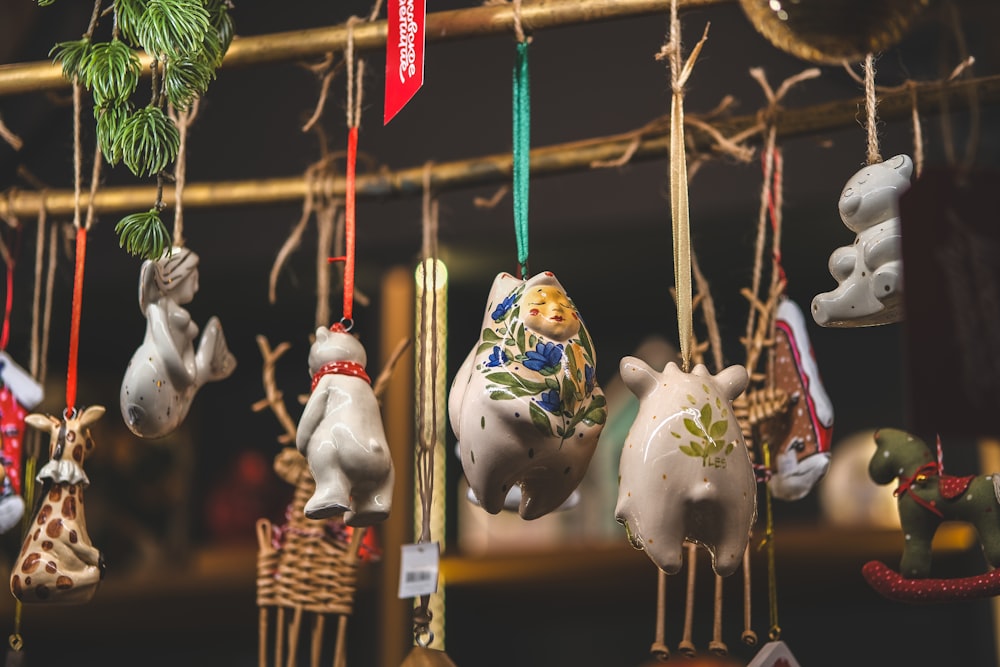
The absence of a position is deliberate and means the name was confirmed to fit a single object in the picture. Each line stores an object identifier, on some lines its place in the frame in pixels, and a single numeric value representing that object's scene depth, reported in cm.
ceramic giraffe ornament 105
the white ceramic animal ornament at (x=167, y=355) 106
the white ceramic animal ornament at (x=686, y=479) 95
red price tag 104
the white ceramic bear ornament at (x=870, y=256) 100
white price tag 105
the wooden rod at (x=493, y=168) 107
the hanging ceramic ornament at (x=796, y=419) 109
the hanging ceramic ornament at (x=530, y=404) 96
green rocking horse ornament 102
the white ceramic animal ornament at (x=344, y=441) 101
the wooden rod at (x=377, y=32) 105
